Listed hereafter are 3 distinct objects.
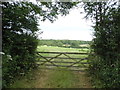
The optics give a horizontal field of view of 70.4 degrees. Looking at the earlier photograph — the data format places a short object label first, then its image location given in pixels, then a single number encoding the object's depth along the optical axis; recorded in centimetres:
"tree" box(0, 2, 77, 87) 311
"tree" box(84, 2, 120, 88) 294
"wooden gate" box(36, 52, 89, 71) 434
